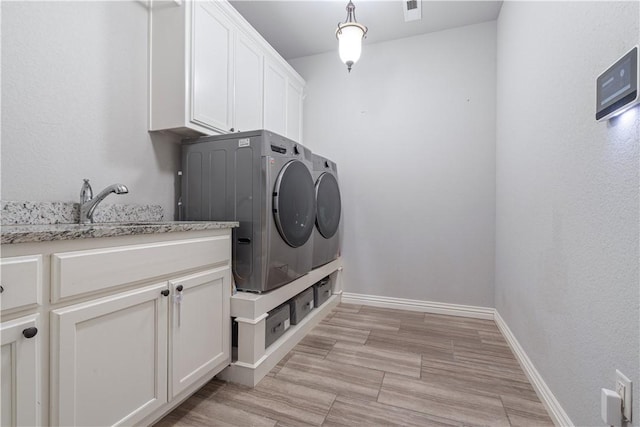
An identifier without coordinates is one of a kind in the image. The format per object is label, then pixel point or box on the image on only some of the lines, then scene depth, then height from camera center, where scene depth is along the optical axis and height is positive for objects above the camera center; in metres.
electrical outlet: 0.83 -0.52
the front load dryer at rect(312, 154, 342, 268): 2.41 +0.02
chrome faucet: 1.28 +0.06
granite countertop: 0.76 -0.06
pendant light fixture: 1.80 +1.10
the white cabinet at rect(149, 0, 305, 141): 1.67 +0.91
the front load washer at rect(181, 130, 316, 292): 1.63 +0.10
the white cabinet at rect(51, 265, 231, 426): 0.88 -0.51
